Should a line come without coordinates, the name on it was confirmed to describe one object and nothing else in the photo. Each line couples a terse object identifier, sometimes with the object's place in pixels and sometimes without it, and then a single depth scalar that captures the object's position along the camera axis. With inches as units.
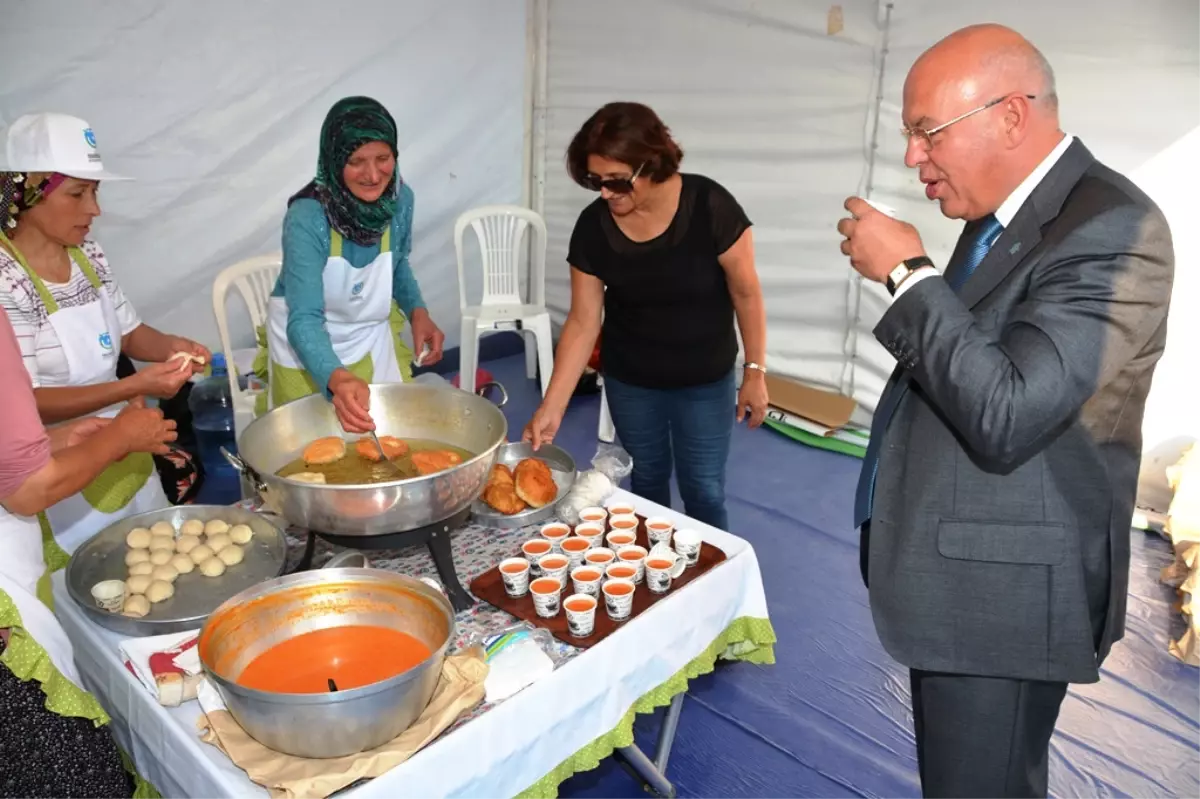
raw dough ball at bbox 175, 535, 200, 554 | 71.7
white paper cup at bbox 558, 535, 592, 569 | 75.8
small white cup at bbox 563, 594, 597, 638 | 65.9
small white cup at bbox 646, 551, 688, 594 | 72.4
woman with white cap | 81.2
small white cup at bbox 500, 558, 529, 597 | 70.6
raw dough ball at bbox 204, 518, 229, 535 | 74.5
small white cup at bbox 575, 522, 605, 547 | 79.4
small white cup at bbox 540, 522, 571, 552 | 79.9
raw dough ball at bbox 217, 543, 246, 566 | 71.9
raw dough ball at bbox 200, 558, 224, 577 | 70.8
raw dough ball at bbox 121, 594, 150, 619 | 65.0
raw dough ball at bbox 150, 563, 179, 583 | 68.7
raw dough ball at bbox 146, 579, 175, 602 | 66.9
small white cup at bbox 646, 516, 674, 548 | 79.5
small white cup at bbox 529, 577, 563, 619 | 68.1
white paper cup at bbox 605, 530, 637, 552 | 78.4
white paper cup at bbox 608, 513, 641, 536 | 81.0
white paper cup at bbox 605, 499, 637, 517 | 82.9
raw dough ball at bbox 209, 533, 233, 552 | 72.4
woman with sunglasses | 93.9
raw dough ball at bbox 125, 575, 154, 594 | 67.0
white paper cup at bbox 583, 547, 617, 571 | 74.3
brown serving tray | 66.9
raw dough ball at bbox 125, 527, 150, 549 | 72.1
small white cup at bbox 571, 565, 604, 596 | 70.8
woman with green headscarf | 92.9
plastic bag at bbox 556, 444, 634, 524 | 84.7
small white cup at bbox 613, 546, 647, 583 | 73.9
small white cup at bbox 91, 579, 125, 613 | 65.4
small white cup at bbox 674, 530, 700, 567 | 76.8
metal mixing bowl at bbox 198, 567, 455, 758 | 49.0
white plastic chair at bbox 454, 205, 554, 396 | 198.5
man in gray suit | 49.2
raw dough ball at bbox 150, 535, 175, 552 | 72.1
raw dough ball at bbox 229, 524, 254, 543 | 74.2
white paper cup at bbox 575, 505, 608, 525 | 82.6
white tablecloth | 54.3
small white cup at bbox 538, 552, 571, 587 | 71.7
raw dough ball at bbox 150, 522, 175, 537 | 73.9
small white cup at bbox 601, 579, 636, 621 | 68.5
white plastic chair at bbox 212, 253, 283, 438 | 148.4
